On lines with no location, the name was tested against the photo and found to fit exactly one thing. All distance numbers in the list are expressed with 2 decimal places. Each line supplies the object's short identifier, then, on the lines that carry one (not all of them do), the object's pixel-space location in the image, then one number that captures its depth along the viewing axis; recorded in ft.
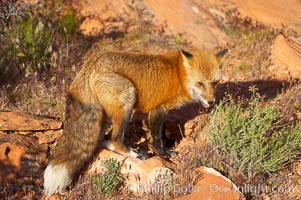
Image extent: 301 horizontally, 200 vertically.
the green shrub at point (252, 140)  40.63
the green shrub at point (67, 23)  65.17
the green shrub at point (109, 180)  37.83
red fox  38.91
